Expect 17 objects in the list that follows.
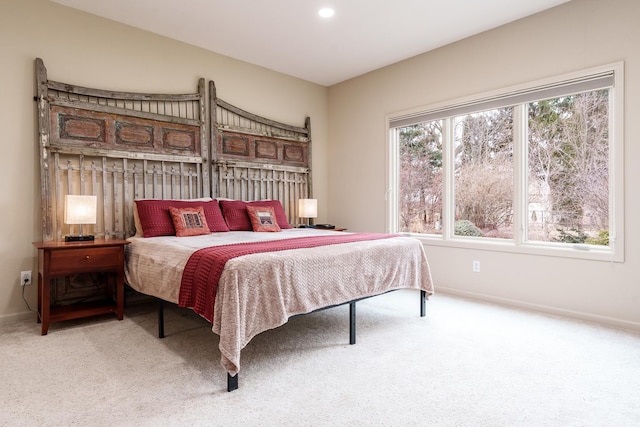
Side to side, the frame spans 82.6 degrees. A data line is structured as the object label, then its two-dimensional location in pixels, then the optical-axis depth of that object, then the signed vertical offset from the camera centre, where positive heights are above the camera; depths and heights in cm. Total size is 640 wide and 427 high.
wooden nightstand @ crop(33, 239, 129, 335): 269 -43
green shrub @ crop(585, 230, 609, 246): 306 -28
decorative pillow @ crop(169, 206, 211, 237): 321 -10
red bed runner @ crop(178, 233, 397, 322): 197 -34
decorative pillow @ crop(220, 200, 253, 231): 375 -6
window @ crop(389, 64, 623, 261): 305 +39
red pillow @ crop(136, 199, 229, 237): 321 -6
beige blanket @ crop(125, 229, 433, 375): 188 -44
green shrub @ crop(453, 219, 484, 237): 392 -23
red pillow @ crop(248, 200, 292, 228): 409 +1
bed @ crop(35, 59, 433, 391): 204 +2
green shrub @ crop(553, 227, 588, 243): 321 -26
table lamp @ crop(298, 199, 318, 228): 469 +1
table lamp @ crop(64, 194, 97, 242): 290 +0
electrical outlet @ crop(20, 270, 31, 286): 302 -55
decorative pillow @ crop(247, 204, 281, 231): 377 -10
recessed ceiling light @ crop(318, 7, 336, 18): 323 +178
